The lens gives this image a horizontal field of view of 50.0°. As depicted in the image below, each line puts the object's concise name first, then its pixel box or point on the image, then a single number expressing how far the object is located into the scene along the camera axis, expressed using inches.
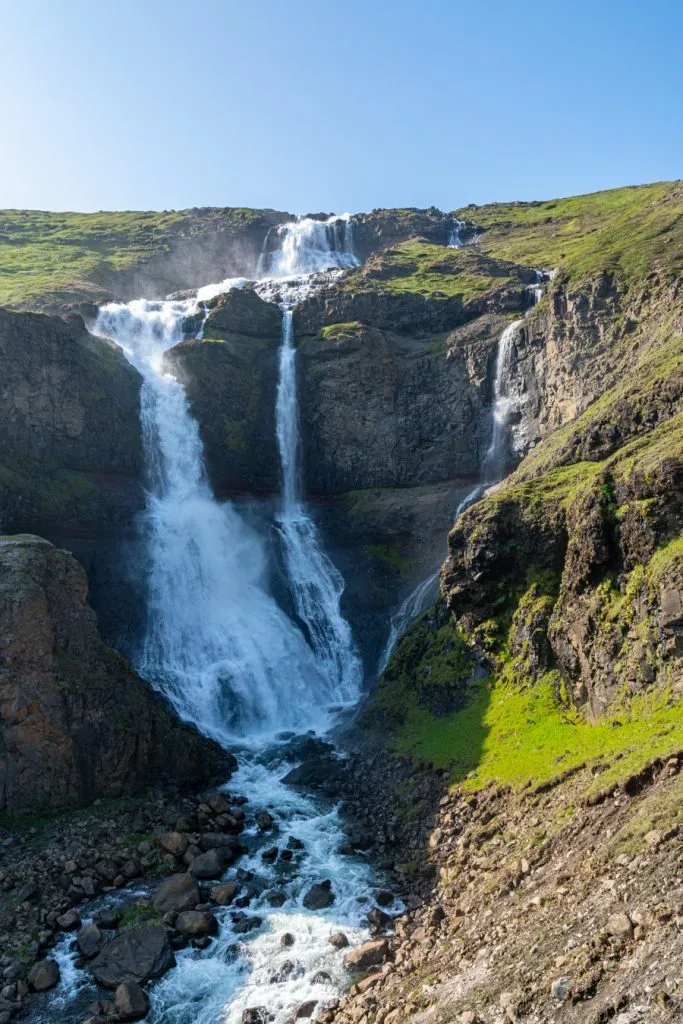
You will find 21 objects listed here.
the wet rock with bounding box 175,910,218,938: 891.4
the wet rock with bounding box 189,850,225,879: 1016.9
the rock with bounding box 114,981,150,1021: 765.9
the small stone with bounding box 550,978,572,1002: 512.4
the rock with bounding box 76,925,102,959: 866.1
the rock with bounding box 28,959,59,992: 812.0
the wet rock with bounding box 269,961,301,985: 802.8
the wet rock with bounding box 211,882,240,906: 959.0
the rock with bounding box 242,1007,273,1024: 743.1
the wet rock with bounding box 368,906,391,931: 869.8
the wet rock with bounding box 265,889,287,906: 953.5
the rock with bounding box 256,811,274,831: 1154.7
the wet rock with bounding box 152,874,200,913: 934.4
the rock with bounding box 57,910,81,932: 909.8
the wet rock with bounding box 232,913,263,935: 899.4
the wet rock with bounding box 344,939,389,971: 791.1
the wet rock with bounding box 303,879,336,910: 938.1
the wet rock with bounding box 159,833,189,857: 1063.0
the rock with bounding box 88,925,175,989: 823.1
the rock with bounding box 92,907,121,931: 911.0
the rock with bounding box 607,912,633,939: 526.3
